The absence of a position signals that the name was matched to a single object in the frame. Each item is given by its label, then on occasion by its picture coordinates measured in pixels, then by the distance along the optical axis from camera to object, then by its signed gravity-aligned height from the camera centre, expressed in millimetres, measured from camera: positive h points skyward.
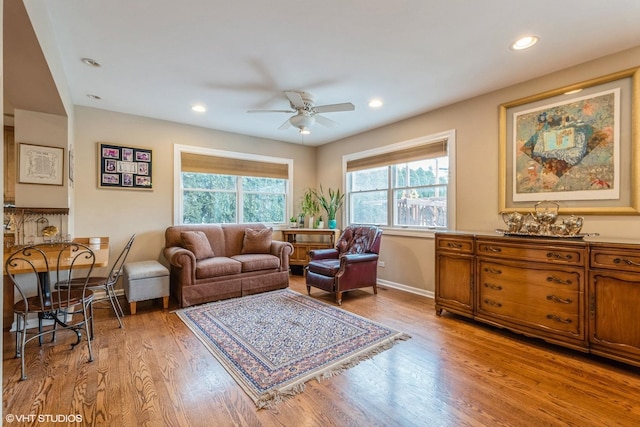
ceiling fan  3197 +1168
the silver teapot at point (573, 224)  2652 -95
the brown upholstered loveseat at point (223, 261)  3768 -642
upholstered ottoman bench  3463 -819
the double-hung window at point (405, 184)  4086 +467
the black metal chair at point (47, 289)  2240 -687
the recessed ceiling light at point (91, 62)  2827 +1461
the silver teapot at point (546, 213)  2812 +9
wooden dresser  2287 -668
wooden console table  5367 -486
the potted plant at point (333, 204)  5642 +194
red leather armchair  3922 -682
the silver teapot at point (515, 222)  3002 -80
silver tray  2615 -193
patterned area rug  2189 -1166
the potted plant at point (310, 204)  5962 +203
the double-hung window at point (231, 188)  4855 +475
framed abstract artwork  2641 +649
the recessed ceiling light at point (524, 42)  2481 +1454
